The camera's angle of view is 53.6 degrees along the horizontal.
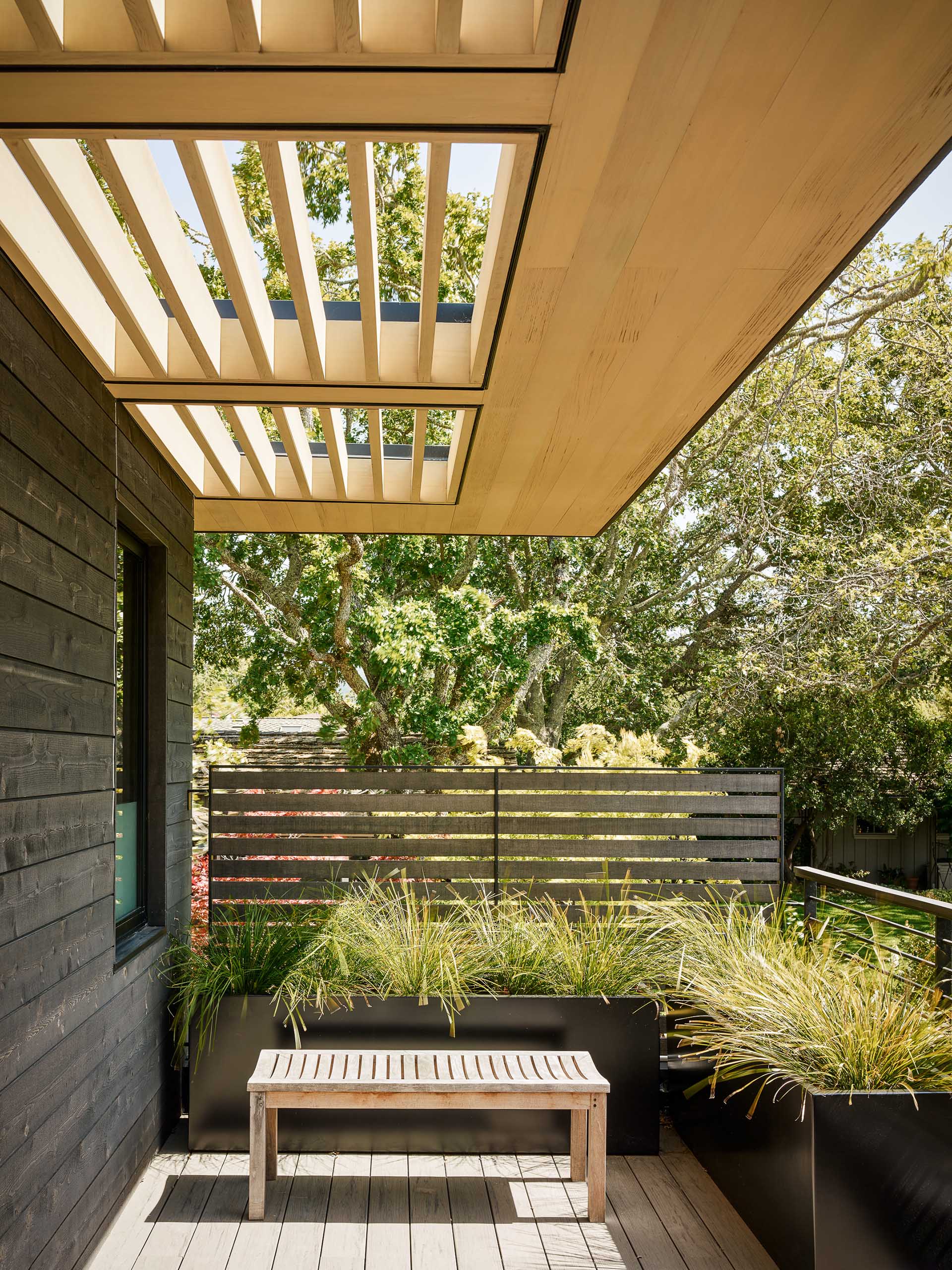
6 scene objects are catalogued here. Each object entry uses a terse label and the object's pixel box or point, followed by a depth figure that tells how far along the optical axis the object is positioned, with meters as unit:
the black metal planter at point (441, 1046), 3.38
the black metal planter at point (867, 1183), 2.42
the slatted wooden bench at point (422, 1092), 2.91
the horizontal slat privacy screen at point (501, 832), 5.23
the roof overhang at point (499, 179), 1.46
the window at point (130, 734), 3.33
